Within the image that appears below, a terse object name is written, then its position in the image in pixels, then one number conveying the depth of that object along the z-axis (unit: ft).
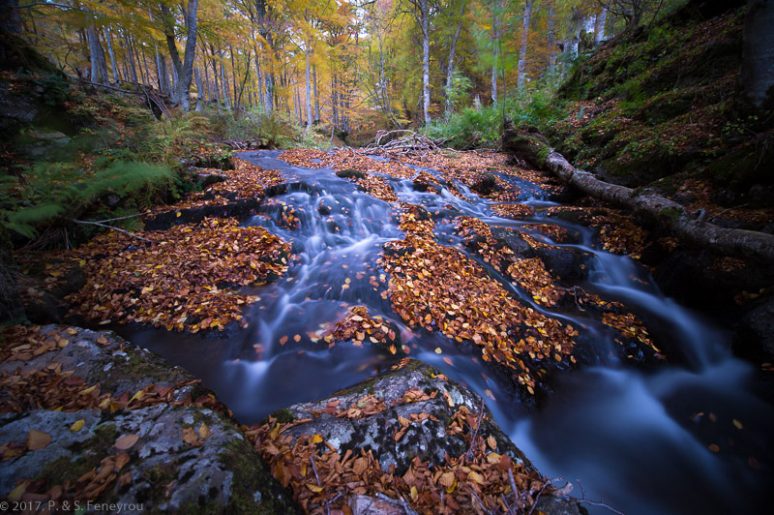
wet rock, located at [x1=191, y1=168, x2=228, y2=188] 21.88
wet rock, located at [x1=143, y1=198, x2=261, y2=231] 17.71
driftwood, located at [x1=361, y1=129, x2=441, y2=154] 44.88
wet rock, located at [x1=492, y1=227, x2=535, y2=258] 18.25
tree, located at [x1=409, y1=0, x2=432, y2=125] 49.67
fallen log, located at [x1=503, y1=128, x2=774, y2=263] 11.23
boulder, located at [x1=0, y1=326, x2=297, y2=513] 4.57
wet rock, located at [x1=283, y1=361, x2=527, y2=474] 6.70
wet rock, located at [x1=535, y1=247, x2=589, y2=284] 17.36
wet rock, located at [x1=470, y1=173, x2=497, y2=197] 30.61
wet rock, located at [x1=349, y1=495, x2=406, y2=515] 5.34
